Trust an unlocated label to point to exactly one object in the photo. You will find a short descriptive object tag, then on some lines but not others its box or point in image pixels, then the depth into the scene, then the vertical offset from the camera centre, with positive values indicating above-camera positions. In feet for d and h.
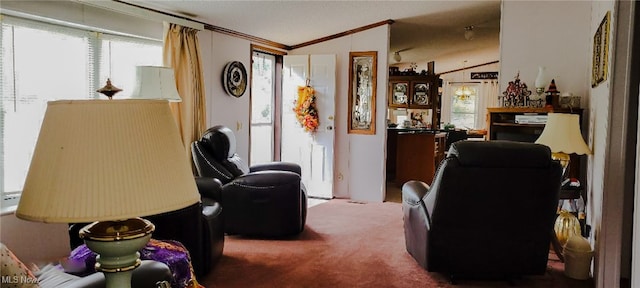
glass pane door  20.68 +0.38
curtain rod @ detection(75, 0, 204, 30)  12.36 +2.87
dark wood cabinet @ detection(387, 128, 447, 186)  23.40 -1.81
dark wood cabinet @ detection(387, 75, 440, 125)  29.48 +1.65
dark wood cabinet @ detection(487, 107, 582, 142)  15.80 -0.22
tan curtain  14.60 +1.17
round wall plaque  17.67 +1.40
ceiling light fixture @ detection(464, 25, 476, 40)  21.33 +3.86
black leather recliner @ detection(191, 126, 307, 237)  13.50 -2.24
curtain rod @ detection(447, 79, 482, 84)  41.47 +3.26
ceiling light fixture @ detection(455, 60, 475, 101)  41.22 +2.34
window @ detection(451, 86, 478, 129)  41.47 +0.97
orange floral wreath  20.70 +0.32
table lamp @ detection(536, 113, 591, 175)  11.48 -0.37
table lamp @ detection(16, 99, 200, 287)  3.13 -0.39
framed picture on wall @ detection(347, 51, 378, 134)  20.29 +1.09
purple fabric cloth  6.93 -2.23
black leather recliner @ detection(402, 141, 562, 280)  9.30 -1.89
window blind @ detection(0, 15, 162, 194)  10.46 +0.91
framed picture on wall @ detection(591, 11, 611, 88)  10.18 +1.63
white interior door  20.72 -0.41
